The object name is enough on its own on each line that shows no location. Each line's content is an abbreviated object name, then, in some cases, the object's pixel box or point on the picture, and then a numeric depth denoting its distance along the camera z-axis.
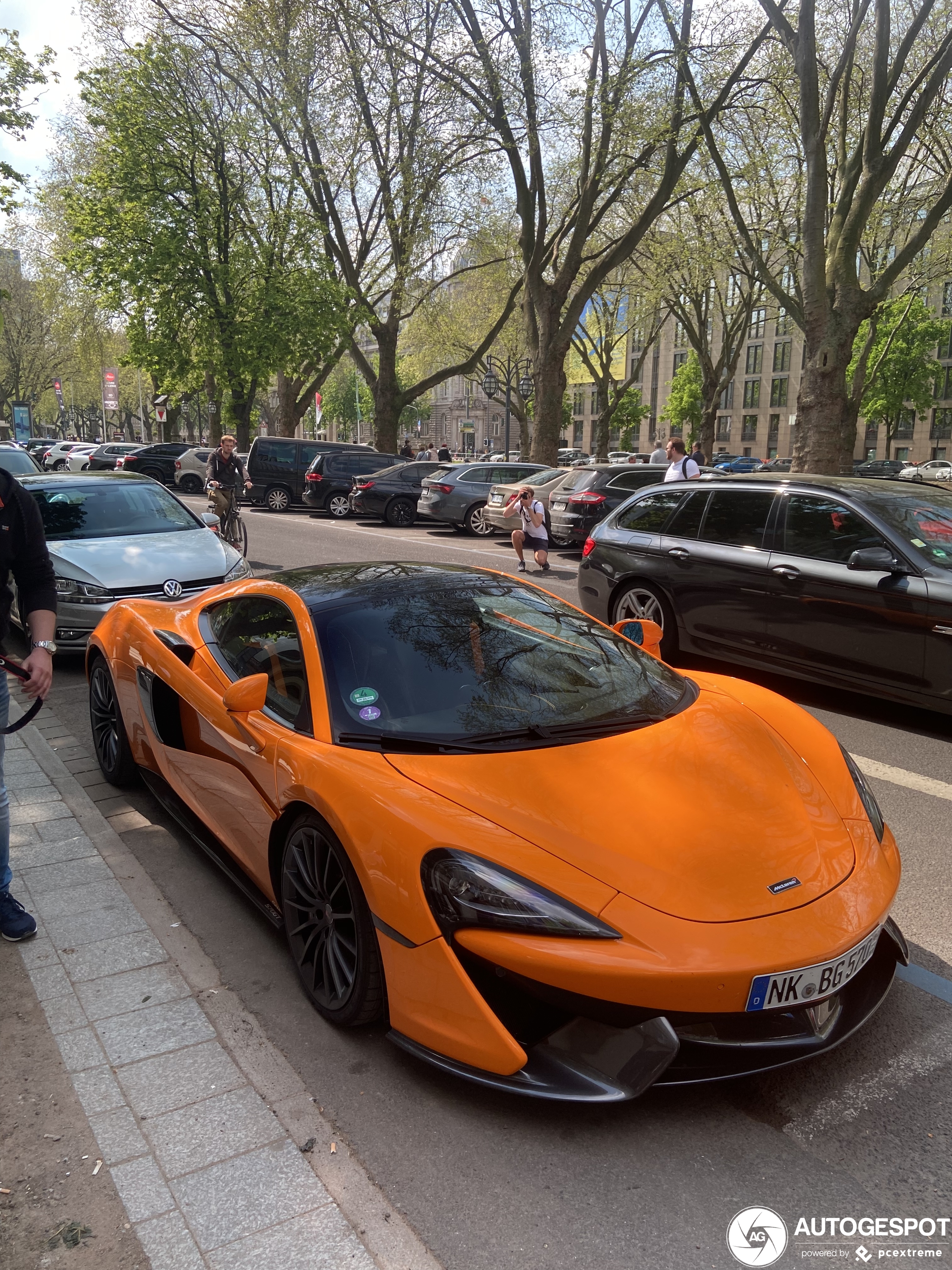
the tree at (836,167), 14.67
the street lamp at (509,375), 39.94
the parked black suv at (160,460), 36.44
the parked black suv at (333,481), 24.86
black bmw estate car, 5.75
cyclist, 14.22
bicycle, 14.39
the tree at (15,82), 18.33
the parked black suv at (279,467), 26.42
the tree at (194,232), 25.70
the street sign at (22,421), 46.94
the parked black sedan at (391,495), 22.97
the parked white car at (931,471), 51.41
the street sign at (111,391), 40.19
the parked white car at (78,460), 38.25
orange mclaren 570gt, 2.26
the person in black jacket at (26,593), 3.31
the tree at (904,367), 55.94
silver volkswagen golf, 7.46
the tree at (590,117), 18.33
